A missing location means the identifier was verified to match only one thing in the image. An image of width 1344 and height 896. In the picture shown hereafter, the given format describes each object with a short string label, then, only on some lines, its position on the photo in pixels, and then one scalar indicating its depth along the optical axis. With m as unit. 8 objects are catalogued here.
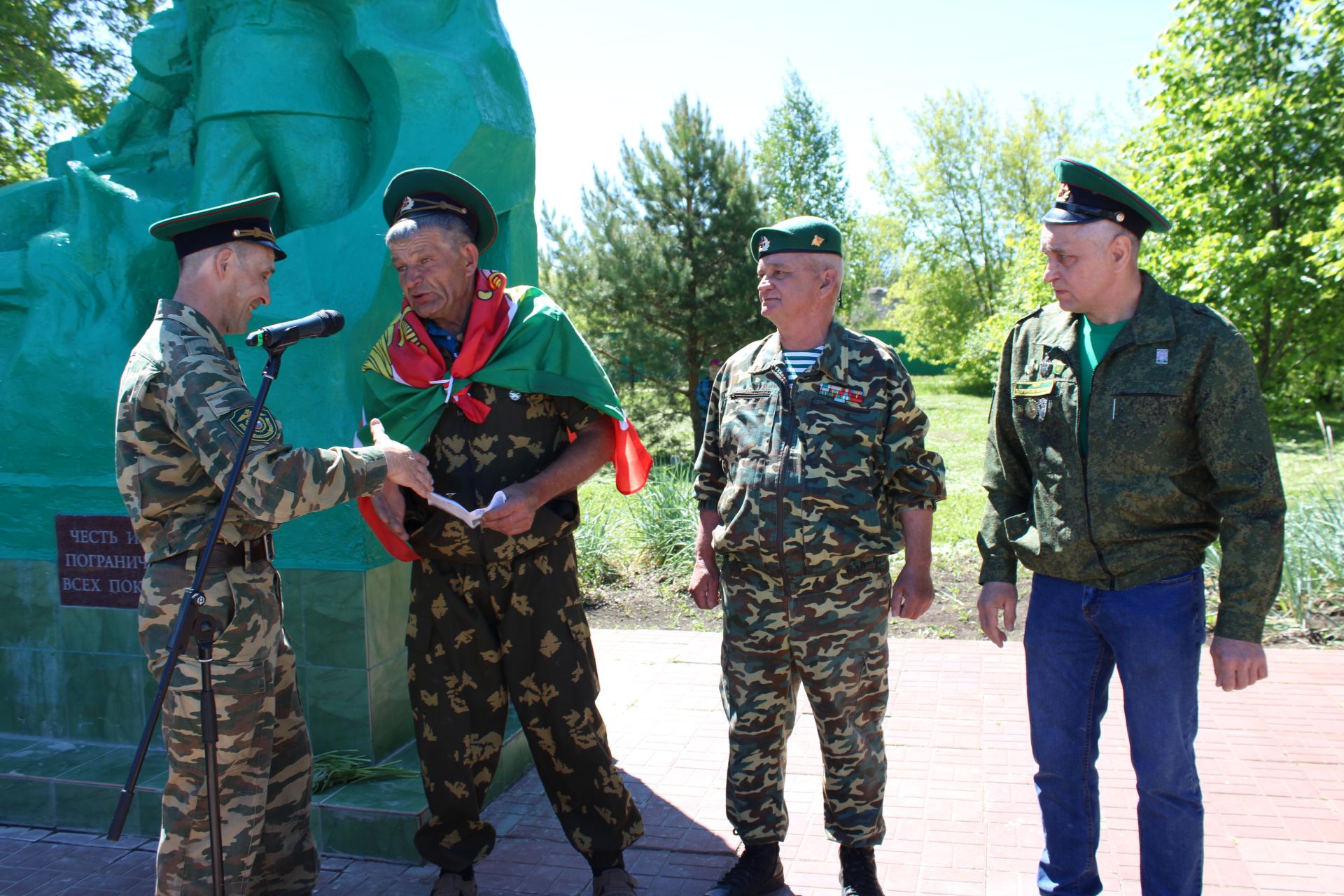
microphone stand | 2.20
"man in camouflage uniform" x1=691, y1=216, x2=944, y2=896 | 2.80
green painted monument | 3.64
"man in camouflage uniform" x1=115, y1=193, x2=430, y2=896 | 2.41
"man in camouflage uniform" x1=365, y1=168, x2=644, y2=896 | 2.83
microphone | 2.28
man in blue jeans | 2.35
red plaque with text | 3.83
